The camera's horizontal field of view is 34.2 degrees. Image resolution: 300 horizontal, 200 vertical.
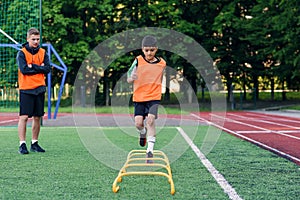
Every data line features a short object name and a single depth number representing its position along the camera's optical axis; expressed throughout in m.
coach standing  7.45
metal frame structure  13.75
